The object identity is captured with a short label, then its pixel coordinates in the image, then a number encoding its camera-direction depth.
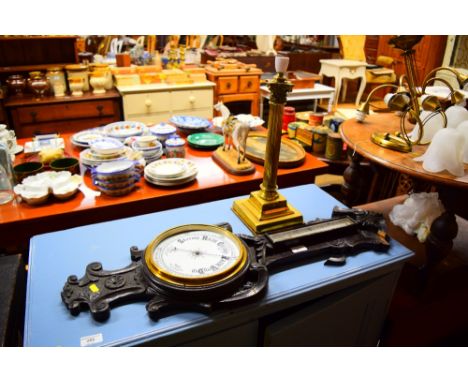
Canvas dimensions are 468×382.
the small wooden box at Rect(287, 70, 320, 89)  4.10
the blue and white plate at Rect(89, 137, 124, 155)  1.72
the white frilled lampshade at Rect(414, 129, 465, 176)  1.03
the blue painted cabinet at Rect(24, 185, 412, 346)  0.77
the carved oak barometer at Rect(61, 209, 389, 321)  0.81
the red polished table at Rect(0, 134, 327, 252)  1.39
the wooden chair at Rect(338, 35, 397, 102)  5.23
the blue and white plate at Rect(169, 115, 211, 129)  2.30
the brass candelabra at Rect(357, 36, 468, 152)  1.17
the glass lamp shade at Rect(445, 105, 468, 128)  1.22
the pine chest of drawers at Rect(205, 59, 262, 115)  3.71
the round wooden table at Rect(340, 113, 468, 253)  1.03
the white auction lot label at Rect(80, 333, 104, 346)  0.73
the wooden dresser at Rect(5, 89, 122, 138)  2.97
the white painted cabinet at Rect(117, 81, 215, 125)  3.28
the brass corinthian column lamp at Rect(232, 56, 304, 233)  1.01
